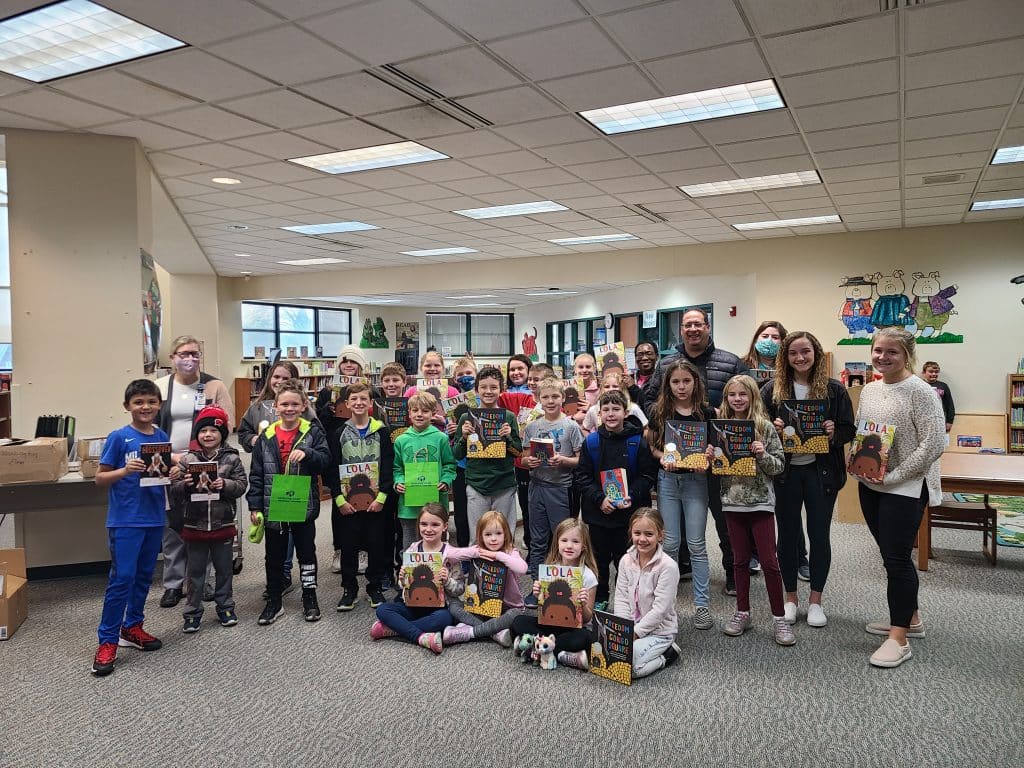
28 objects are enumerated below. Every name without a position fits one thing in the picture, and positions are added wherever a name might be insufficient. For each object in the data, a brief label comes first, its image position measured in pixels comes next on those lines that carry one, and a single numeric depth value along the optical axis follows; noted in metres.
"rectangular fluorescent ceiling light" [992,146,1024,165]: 5.32
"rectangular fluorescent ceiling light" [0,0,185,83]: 3.07
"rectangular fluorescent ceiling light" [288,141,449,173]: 5.29
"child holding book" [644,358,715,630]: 3.54
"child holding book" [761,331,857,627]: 3.42
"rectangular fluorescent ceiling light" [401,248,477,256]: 10.16
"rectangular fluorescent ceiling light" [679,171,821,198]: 6.16
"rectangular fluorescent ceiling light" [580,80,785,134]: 4.12
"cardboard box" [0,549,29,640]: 3.52
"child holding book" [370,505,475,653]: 3.39
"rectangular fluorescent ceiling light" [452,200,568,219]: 7.23
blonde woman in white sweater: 3.01
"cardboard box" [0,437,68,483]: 3.83
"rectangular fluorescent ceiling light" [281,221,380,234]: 8.16
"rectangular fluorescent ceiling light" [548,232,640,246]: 9.20
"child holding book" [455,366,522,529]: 3.99
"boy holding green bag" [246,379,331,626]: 3.71
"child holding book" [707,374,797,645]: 3.32
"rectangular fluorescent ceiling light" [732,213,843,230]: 8.05
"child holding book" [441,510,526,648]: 3.34
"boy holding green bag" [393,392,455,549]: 3.87
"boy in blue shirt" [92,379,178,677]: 3.15
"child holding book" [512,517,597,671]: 3.10
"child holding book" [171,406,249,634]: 3.60
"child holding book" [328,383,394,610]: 3.88
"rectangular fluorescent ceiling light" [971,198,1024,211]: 7.21
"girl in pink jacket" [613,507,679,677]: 3.04
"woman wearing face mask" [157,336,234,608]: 4.07
